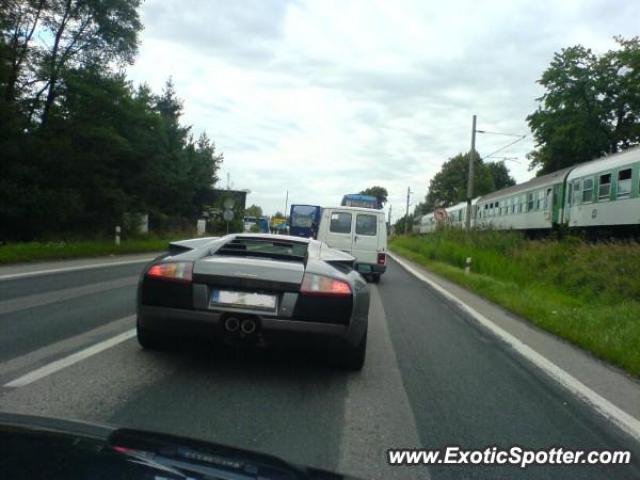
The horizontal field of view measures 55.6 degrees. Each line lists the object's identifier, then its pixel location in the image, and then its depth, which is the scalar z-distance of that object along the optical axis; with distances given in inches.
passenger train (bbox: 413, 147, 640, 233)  726.1
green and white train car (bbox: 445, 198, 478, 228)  1678.0
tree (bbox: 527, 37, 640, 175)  1717.5
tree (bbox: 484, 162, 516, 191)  4249.5
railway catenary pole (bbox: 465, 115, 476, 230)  1191.8
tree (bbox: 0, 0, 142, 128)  1095.0
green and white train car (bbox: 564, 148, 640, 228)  712.4
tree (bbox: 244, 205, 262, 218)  3890.0
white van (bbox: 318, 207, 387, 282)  662.5
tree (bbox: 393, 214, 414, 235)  4002.5
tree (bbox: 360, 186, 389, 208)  5452.8
